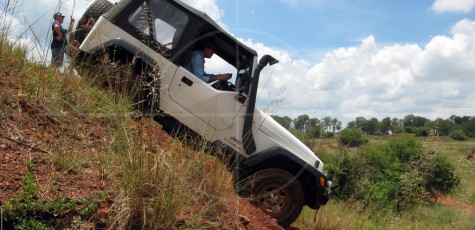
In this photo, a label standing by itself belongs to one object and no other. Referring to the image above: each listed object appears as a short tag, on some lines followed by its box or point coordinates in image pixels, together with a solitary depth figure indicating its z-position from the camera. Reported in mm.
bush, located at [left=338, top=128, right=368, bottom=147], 14789
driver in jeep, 5969
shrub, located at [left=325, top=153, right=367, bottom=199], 13934
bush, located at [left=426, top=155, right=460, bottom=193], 15475
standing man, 5277
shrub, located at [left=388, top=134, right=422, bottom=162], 17859
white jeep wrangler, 5844
